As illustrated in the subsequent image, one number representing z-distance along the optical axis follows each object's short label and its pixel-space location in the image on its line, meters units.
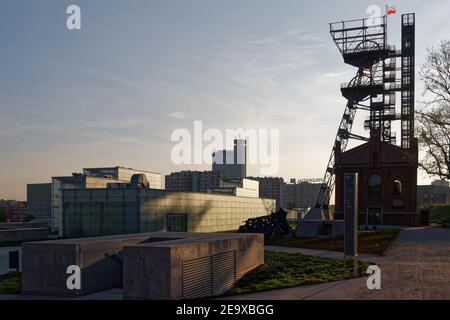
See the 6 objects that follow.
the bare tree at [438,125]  44.62
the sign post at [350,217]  18.20
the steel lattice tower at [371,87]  62.12
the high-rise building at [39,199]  119.79
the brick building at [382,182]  54.69
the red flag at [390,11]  63.97
